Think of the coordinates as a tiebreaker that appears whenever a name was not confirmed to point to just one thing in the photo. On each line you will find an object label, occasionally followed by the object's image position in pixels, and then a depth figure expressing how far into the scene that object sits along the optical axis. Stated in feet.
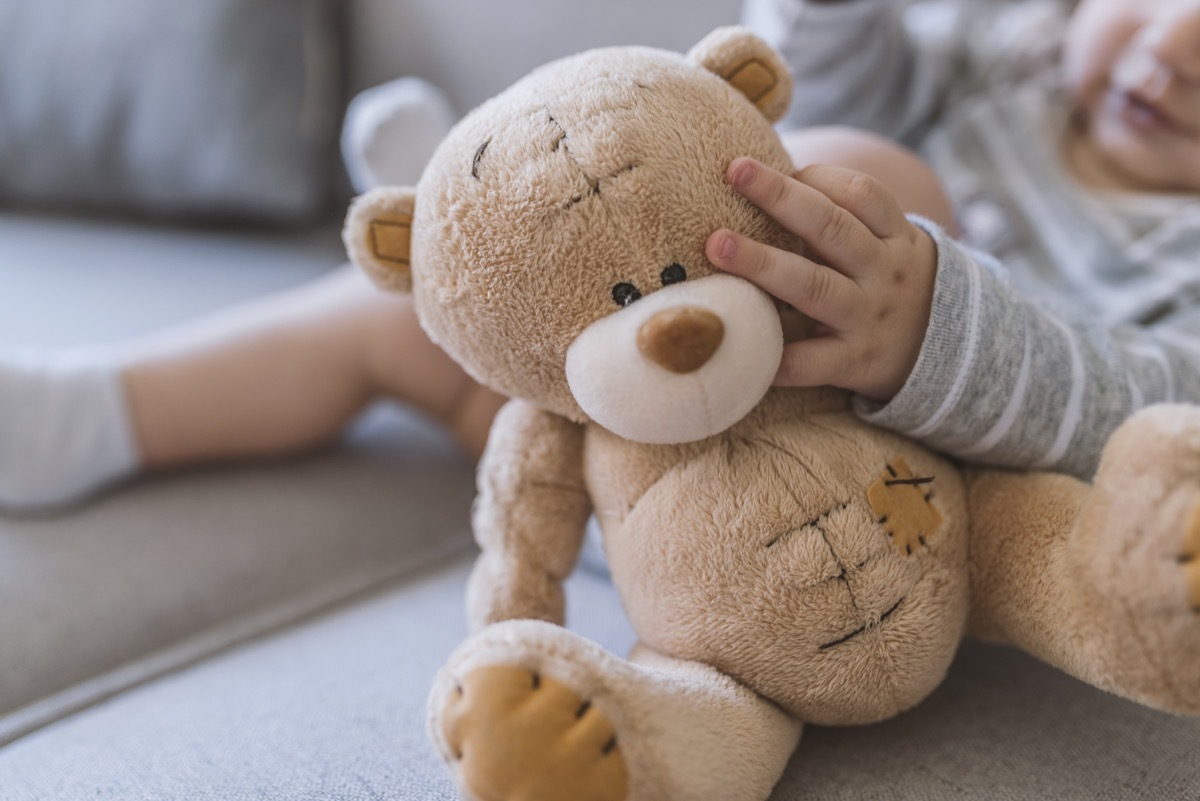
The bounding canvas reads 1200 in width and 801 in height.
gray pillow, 3.44
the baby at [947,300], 1.41
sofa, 1.49
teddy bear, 1.11
